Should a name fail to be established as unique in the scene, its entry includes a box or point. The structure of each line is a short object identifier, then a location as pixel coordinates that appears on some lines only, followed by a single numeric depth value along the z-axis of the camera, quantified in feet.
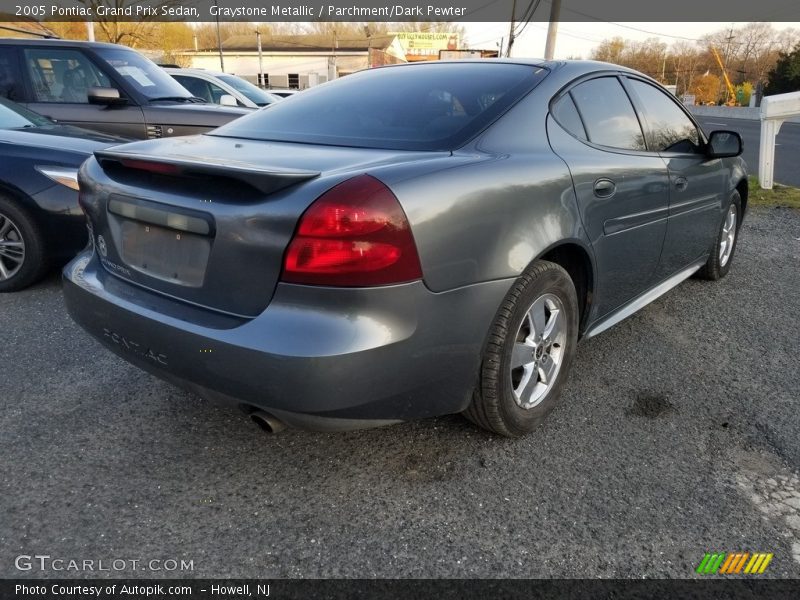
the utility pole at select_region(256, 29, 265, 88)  175.32
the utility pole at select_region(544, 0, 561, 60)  71.26
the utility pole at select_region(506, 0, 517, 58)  115.24
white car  32.37
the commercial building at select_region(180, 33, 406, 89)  184.14
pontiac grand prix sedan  6.06
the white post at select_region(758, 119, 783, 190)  27.73
